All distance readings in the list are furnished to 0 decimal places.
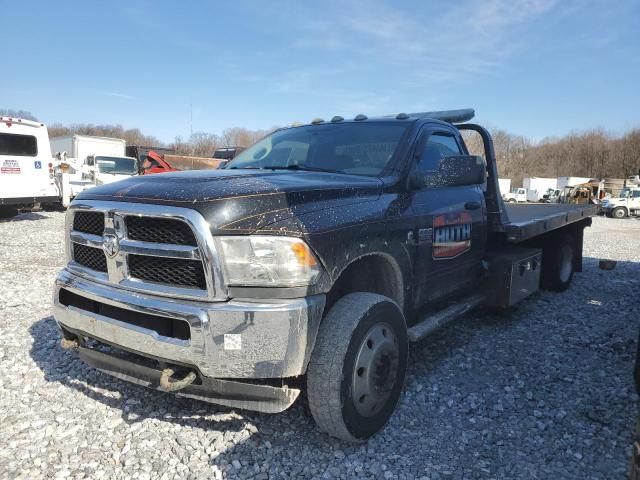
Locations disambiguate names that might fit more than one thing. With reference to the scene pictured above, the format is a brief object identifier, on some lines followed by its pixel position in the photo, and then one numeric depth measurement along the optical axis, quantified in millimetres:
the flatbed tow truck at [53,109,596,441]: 2227
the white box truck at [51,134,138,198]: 15031
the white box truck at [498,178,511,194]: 46906
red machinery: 20164
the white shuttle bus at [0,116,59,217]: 11562
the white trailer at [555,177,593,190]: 48875
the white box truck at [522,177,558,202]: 51900
